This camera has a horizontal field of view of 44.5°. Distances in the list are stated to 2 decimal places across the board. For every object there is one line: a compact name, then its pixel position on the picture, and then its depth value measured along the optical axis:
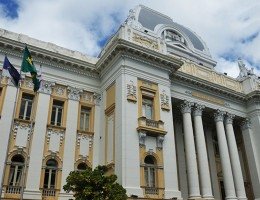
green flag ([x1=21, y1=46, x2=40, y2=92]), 14.72
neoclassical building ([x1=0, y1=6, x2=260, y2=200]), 18.22
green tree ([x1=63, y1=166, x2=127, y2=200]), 13.71
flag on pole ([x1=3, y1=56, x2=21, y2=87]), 14.22
